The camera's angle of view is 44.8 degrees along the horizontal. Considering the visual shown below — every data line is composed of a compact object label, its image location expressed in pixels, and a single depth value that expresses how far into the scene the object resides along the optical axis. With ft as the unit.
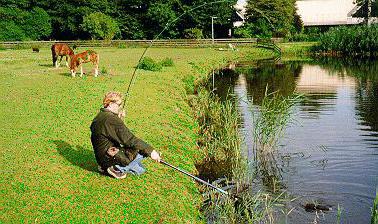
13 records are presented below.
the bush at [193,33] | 267.18
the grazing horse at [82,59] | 86.94
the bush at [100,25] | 267.59
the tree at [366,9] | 295.69
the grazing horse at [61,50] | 102.44
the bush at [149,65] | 107.04
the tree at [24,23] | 278.22
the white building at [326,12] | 338.34
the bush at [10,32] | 274.98
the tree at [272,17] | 266.57
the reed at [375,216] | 28.90
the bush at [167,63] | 120.31
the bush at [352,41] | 208.33
